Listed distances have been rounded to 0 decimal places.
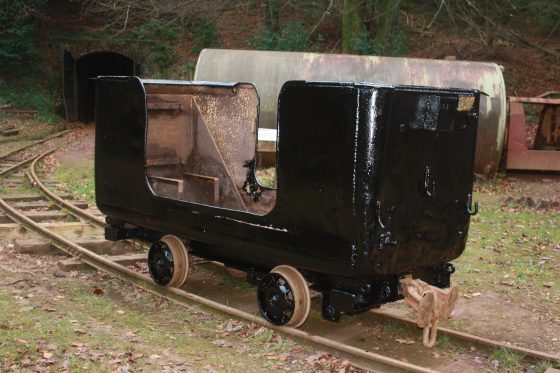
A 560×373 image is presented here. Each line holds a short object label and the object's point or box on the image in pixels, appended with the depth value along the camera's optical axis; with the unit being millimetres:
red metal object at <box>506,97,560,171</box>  16750
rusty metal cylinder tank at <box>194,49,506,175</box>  16547
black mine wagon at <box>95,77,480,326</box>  5773
